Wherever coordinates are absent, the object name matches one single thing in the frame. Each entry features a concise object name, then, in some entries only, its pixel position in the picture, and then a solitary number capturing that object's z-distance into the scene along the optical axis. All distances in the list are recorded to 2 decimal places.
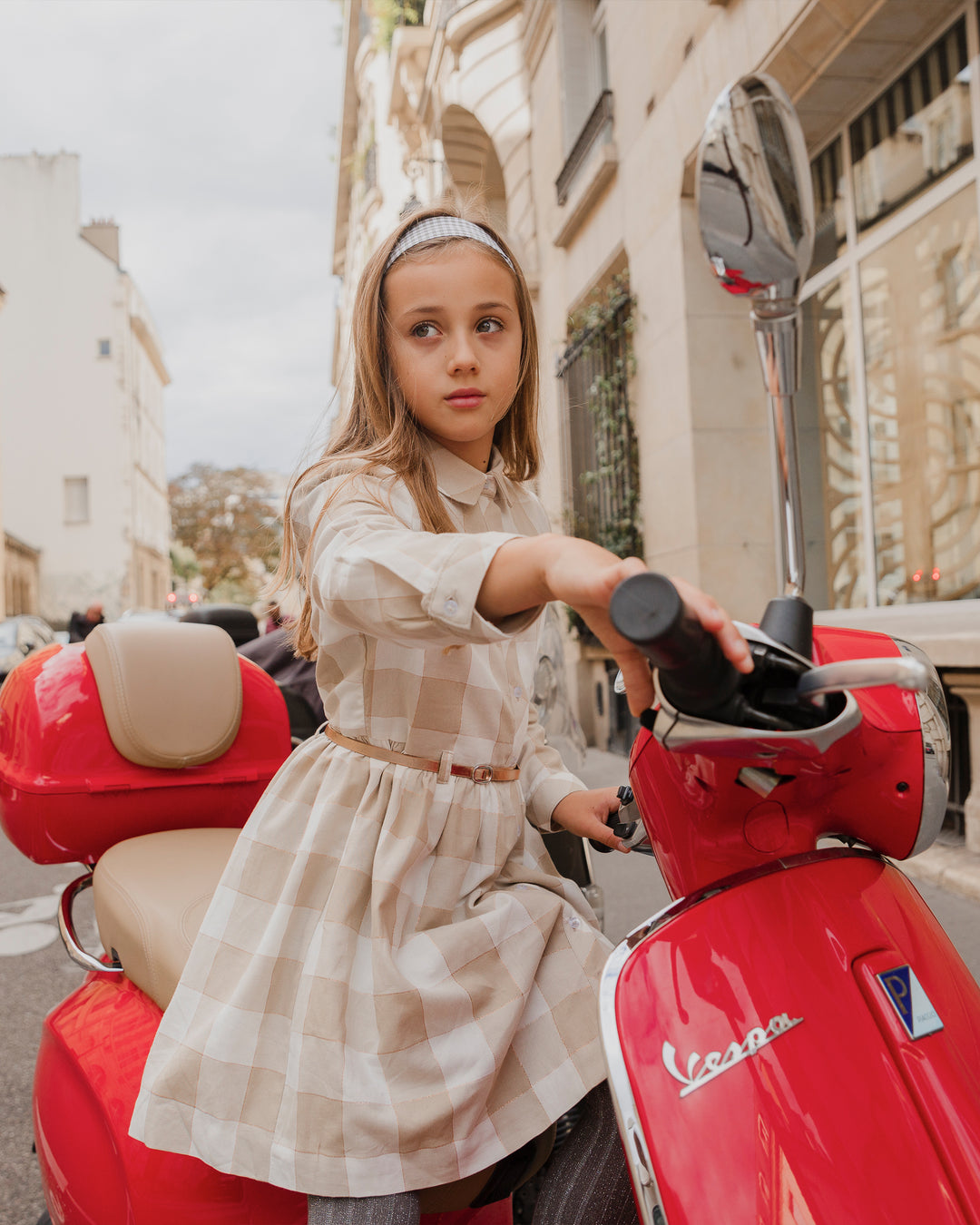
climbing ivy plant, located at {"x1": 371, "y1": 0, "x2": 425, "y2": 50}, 13.77
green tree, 41.50
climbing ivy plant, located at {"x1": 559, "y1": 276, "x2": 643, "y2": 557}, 6.83
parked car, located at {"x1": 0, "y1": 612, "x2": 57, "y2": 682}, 12.54
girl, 1.05
